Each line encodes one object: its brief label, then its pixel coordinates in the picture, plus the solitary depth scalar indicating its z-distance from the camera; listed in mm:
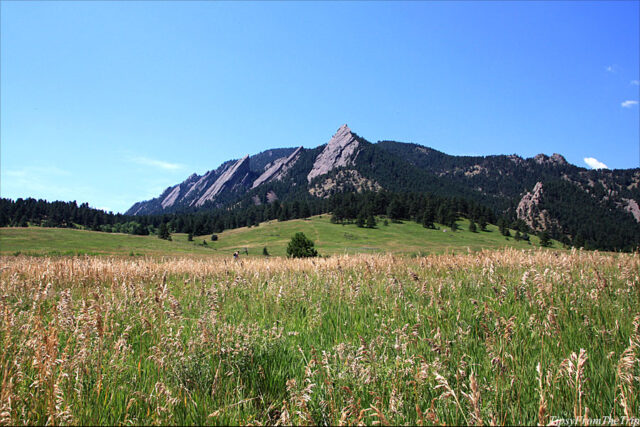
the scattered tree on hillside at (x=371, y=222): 129538
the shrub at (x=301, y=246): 43375
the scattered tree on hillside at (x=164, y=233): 116475
